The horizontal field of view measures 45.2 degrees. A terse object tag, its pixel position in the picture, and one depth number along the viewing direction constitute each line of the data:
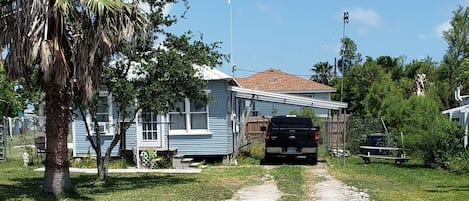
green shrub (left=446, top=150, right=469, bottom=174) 17.91
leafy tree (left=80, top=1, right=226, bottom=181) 15.09
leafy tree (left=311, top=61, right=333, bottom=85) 76.18
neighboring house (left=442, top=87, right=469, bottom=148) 19.59
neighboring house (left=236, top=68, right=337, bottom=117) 45.75
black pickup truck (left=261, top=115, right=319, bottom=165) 21.46
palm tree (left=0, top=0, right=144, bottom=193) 11.66
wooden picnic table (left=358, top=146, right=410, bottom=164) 21.80
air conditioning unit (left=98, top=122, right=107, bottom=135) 22.58
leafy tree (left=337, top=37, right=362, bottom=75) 55.75
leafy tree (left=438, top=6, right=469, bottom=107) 28.50
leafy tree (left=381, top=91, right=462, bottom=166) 19.64
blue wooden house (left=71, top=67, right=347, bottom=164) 22.34
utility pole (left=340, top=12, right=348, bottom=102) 54.20
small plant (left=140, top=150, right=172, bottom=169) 20.66
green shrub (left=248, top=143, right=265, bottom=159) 24.95
